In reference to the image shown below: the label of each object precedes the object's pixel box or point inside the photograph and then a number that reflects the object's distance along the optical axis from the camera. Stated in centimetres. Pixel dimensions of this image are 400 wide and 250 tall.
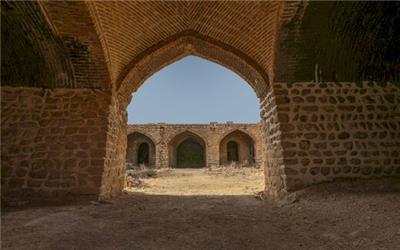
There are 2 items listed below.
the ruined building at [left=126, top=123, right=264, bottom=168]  1839
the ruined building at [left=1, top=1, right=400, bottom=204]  416
